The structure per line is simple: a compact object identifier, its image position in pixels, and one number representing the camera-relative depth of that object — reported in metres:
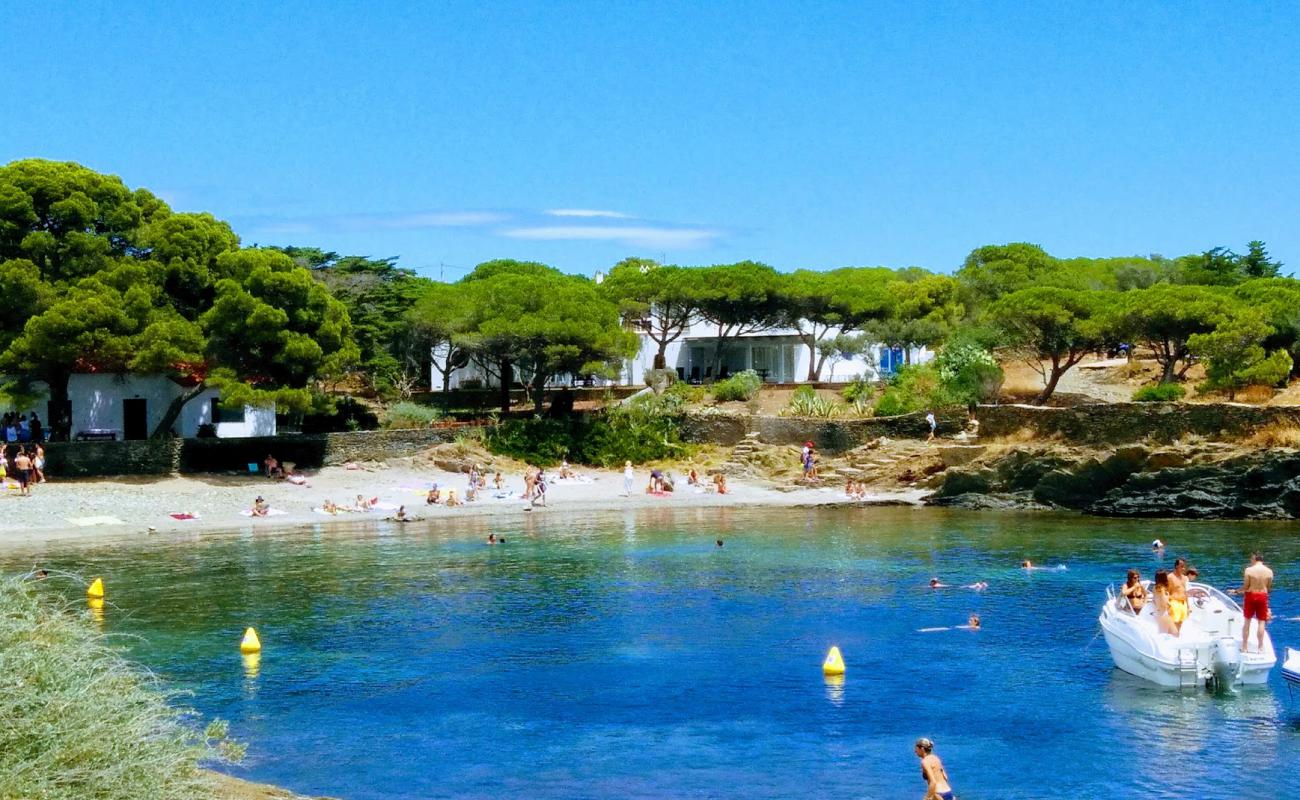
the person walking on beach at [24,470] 47.94
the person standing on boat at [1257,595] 24.52
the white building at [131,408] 56.34
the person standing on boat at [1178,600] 24.81
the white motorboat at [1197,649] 24.17
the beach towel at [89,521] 46.31
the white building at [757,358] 80.62
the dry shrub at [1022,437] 56.66
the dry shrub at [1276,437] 48.78
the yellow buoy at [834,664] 26.16
